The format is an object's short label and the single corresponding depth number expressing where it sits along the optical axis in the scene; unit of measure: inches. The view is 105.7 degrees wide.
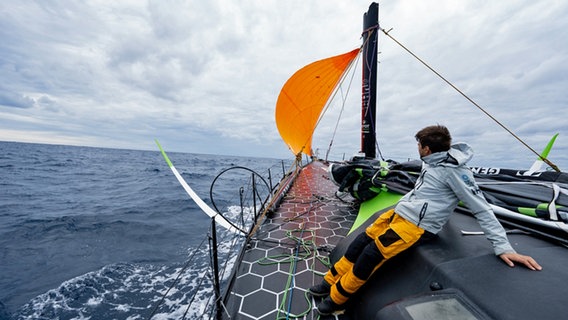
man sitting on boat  59.6
